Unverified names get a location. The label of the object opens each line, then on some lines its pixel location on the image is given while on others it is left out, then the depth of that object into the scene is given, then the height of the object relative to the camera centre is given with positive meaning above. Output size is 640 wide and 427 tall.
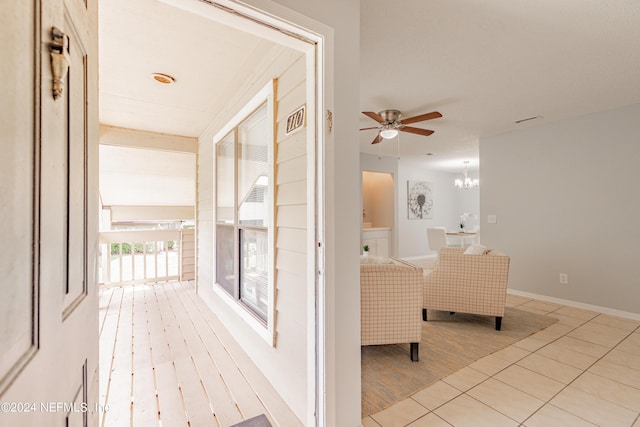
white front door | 0.43 +0.00
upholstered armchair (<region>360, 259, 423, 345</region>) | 2.27 -0.71
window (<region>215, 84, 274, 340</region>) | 2.24 +0.05
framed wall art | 7.16 +0.38
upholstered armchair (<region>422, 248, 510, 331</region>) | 2.88 -0.73
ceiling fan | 3.48 +1.09
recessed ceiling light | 2.40 +1.17
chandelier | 6.59 +0.72
